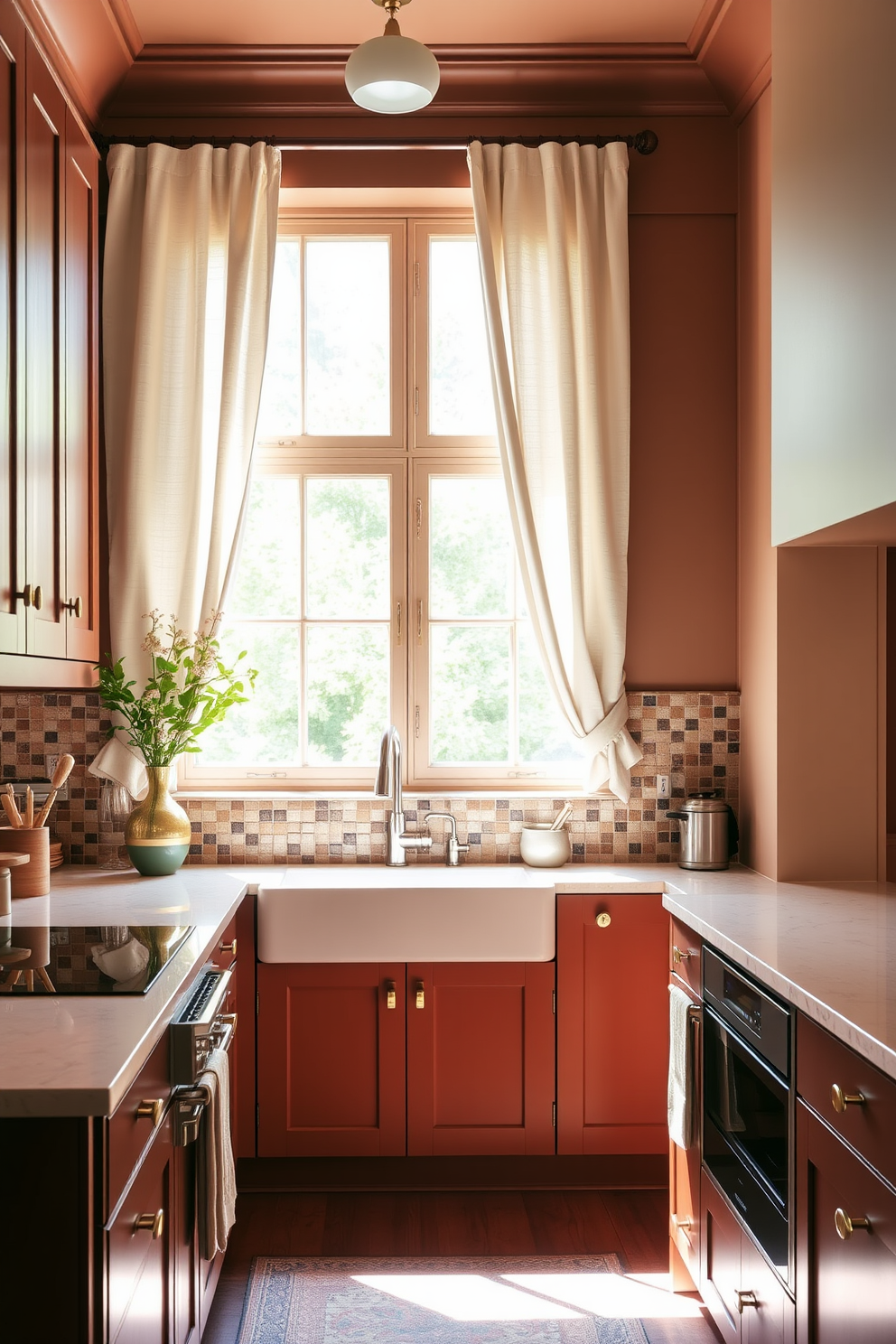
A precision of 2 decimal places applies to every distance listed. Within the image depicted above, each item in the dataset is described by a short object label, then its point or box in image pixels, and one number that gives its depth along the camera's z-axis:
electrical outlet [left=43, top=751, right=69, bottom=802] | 3.17
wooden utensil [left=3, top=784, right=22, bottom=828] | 2.50
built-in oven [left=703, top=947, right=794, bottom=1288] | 1.77
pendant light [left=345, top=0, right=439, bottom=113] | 2.36
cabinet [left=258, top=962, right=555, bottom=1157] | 2.82
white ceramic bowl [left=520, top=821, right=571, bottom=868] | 3.09
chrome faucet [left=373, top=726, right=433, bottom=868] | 3.02
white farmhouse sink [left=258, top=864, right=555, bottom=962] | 2.80
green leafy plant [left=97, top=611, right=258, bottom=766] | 2.87
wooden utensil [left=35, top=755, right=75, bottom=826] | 2.56
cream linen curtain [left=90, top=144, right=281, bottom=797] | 3.08
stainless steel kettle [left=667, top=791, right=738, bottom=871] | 3.00
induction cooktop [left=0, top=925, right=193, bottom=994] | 1.71
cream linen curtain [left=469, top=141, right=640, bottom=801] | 3.13
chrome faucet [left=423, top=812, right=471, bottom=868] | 3.14
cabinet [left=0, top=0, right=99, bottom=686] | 2.15
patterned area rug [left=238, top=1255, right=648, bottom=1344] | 2.28
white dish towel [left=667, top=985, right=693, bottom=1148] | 2.29
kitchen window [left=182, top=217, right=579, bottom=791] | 3.35
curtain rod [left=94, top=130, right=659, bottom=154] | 3.13
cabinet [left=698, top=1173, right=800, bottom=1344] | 1.79
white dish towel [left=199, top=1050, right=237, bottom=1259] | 1.89
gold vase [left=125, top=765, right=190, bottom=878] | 2.83
